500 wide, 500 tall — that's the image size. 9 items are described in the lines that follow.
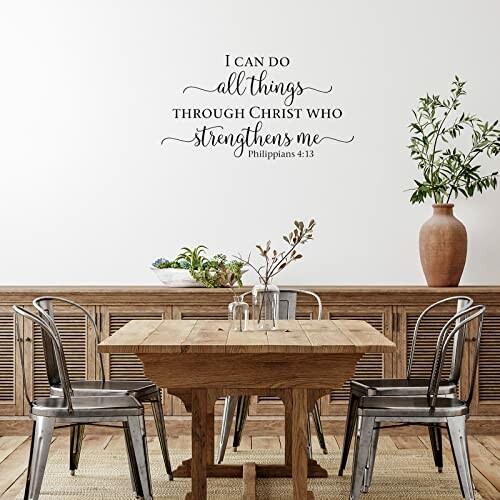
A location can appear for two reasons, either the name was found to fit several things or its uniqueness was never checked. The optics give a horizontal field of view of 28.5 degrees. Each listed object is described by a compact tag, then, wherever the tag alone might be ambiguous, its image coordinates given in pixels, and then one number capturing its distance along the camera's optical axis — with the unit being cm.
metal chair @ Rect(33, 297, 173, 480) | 390
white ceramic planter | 515
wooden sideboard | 503
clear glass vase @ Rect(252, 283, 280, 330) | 371
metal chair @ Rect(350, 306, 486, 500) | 361
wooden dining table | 317
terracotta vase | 517
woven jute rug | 397
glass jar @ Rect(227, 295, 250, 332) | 371
